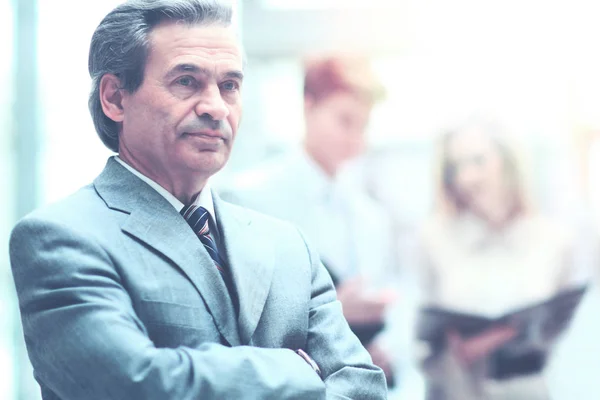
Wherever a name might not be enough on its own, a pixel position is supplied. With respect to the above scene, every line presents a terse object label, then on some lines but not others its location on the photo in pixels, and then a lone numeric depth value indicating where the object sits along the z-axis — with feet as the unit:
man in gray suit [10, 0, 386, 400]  7.49
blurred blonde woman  19.38
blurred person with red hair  18.76
